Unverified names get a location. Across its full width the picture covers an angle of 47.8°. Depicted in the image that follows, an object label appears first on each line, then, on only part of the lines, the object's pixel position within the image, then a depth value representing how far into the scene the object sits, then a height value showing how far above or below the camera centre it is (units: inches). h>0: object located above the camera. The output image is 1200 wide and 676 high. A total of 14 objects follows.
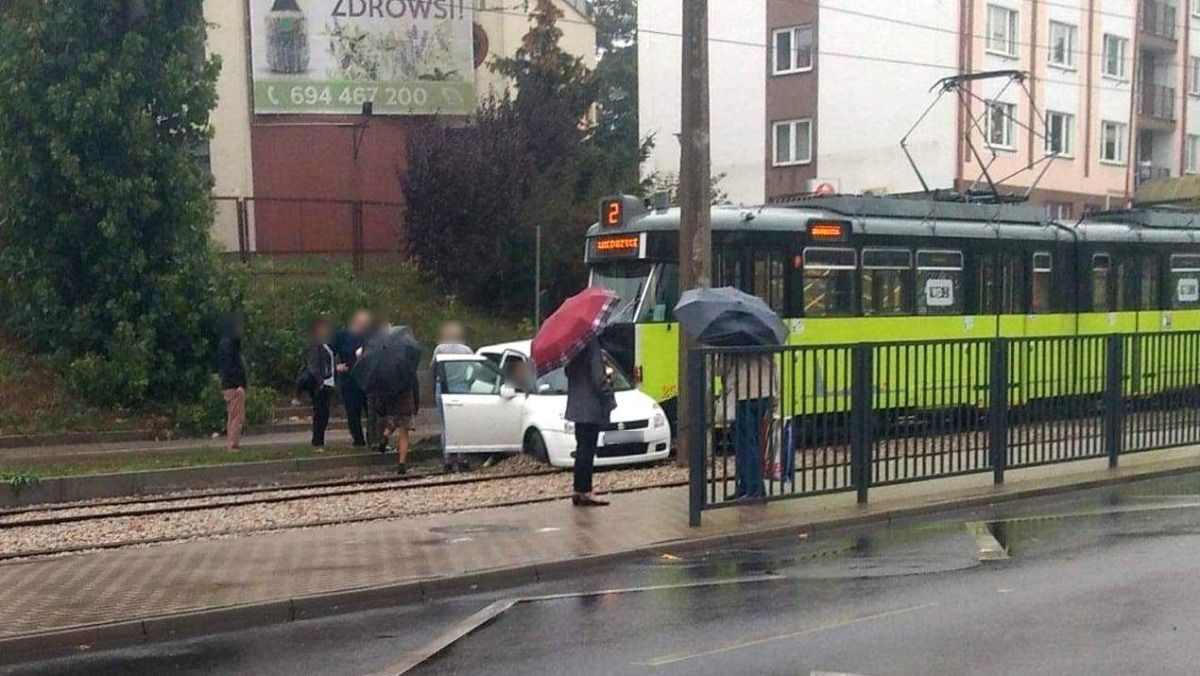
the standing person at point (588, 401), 498.9 -61.0
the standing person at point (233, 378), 749.9 -78.2
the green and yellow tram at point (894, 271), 721.0 -22.4
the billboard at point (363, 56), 1326.3 +178.8
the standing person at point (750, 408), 465.7 -60.4
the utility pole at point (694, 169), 610.9 +29.7
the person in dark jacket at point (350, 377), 761.0 -78.2
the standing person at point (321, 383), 770.8 -83.1
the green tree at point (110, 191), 866.1 +30.9
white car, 660.1 -90.2
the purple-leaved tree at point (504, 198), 1140.5 +32.2
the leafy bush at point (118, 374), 865.5 -86.6
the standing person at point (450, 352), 688.4 -69.8
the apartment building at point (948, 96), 1614.2 +176.9
